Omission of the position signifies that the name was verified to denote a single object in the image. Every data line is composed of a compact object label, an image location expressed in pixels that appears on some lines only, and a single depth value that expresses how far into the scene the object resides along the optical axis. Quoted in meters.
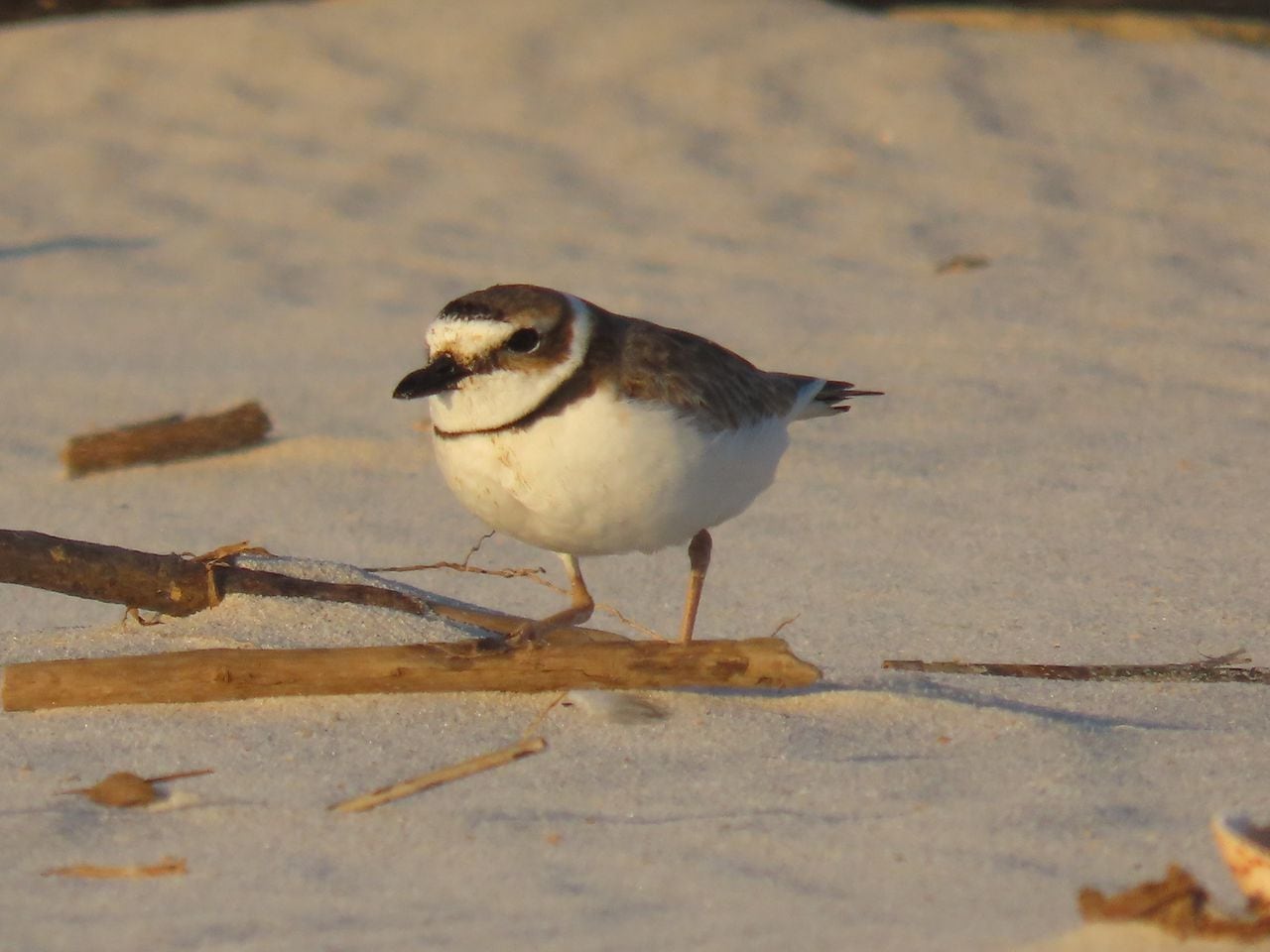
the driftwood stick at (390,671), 7.87
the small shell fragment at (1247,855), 5.44
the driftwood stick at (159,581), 8.27
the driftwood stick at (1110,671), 8.84
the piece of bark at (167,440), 13.40
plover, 7.66
